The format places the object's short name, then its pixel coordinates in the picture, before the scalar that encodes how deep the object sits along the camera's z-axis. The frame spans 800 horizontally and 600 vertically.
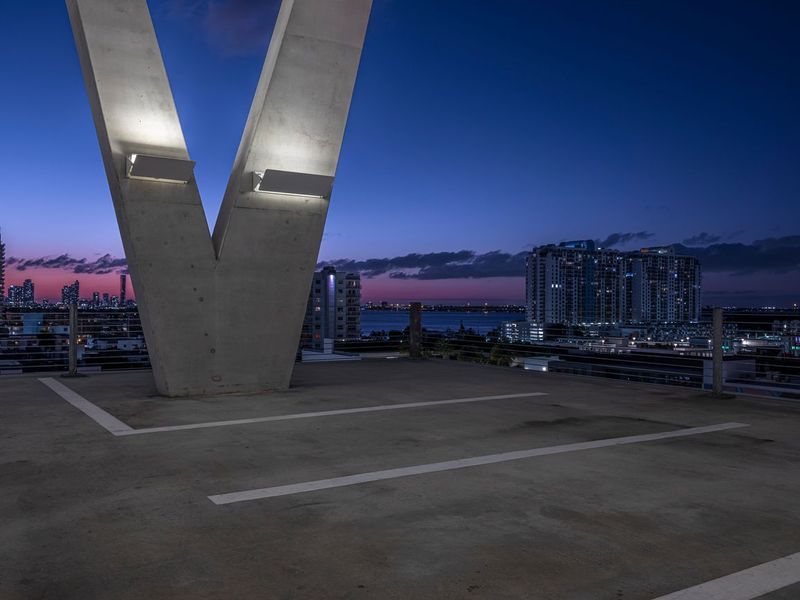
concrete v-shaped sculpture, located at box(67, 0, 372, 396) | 7.13
